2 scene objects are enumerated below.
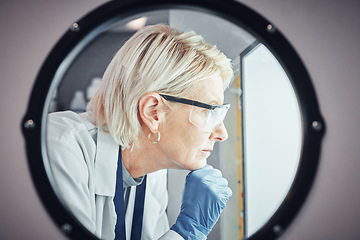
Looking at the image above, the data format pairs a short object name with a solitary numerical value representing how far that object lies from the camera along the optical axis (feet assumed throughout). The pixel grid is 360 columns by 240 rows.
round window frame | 1.84
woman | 2.43
